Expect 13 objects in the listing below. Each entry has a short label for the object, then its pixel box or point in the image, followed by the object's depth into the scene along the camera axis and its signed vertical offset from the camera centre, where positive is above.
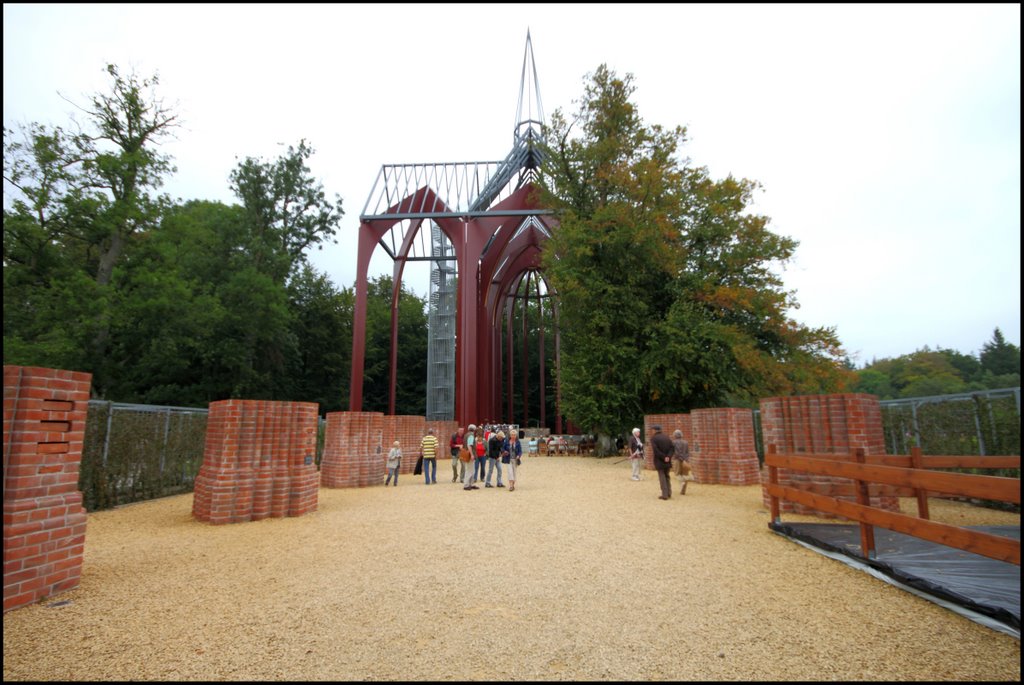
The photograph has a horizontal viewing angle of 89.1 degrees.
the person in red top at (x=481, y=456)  13.22 -0.76
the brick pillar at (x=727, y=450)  12.11 -0.58
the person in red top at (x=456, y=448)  14.04 -0.59
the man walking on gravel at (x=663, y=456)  9.76 -0.58
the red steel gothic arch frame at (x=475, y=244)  30.55 +12.20
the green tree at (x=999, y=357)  60.03 +8.04
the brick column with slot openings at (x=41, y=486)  3.95 -0.46
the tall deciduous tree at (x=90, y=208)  18.12 +7.96
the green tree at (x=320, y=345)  42.16 +6.84
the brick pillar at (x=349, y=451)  12.66 -0.59
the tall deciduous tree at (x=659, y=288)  20.58 +5.66
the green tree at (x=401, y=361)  51.31 +6.62
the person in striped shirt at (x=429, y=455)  13.60 -0.74
